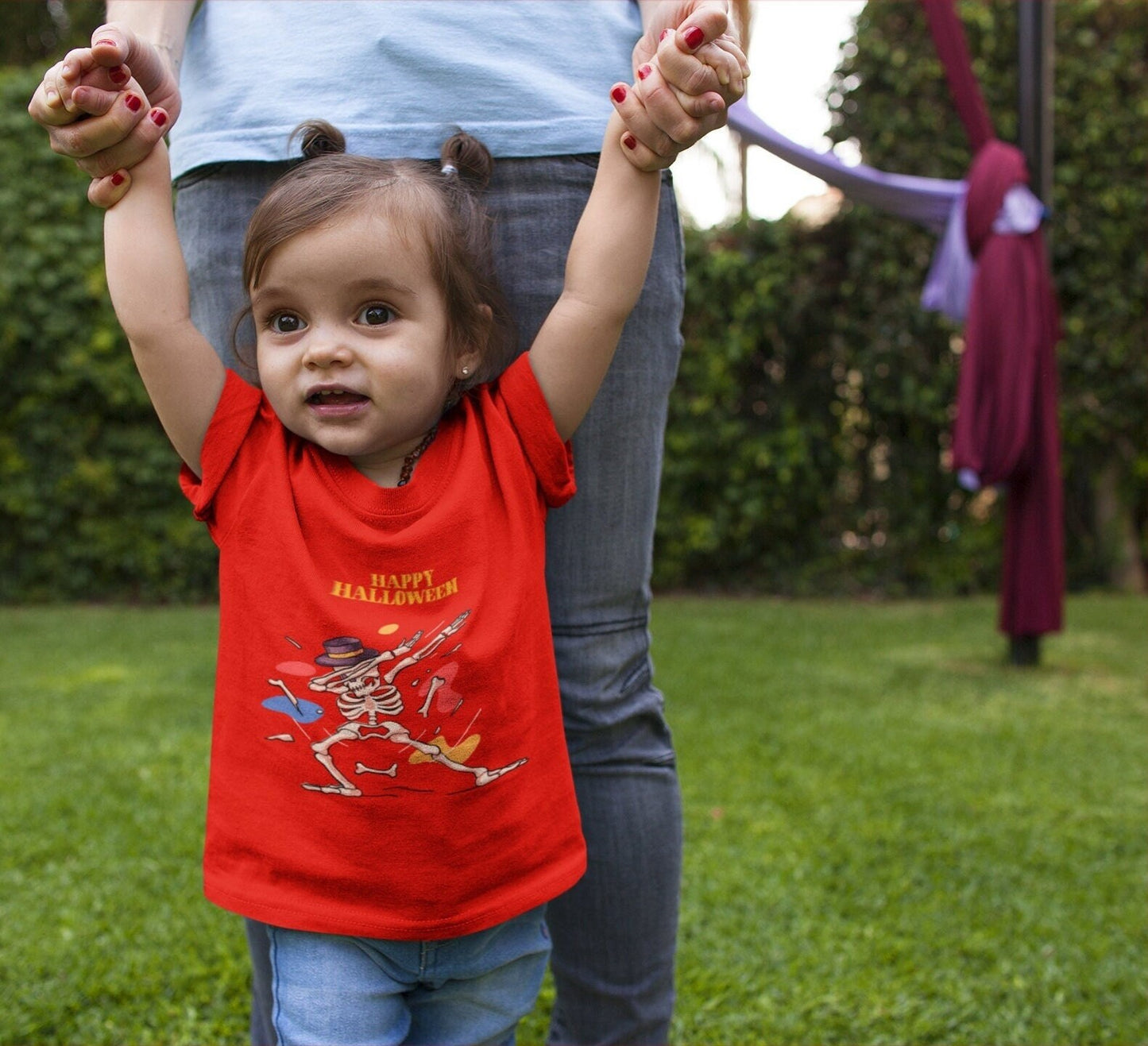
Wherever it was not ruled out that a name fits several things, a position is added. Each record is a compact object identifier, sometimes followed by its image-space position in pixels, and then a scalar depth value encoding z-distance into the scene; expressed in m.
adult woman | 1.38
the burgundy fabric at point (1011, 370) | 4.68
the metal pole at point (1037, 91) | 4.82
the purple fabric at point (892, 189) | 3.77
